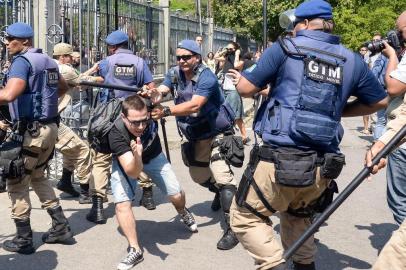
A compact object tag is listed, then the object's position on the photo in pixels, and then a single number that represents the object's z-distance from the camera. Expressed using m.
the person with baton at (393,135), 3.26
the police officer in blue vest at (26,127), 4.89
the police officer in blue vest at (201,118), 5.36
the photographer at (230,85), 11.05
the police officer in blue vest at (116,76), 6.25
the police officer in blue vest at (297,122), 3.55
